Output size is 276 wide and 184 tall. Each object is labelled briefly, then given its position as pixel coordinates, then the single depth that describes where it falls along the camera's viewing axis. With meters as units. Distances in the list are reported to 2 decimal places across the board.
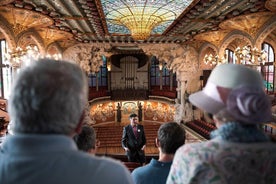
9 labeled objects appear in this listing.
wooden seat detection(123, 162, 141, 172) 4.74
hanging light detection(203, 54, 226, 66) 12.18
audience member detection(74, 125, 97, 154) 2.12
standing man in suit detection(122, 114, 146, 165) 5.68
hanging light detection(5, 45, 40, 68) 8.17
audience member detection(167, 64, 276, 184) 1.04
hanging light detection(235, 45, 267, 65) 9.25
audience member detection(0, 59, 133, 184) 0.84
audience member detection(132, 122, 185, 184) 1.98
